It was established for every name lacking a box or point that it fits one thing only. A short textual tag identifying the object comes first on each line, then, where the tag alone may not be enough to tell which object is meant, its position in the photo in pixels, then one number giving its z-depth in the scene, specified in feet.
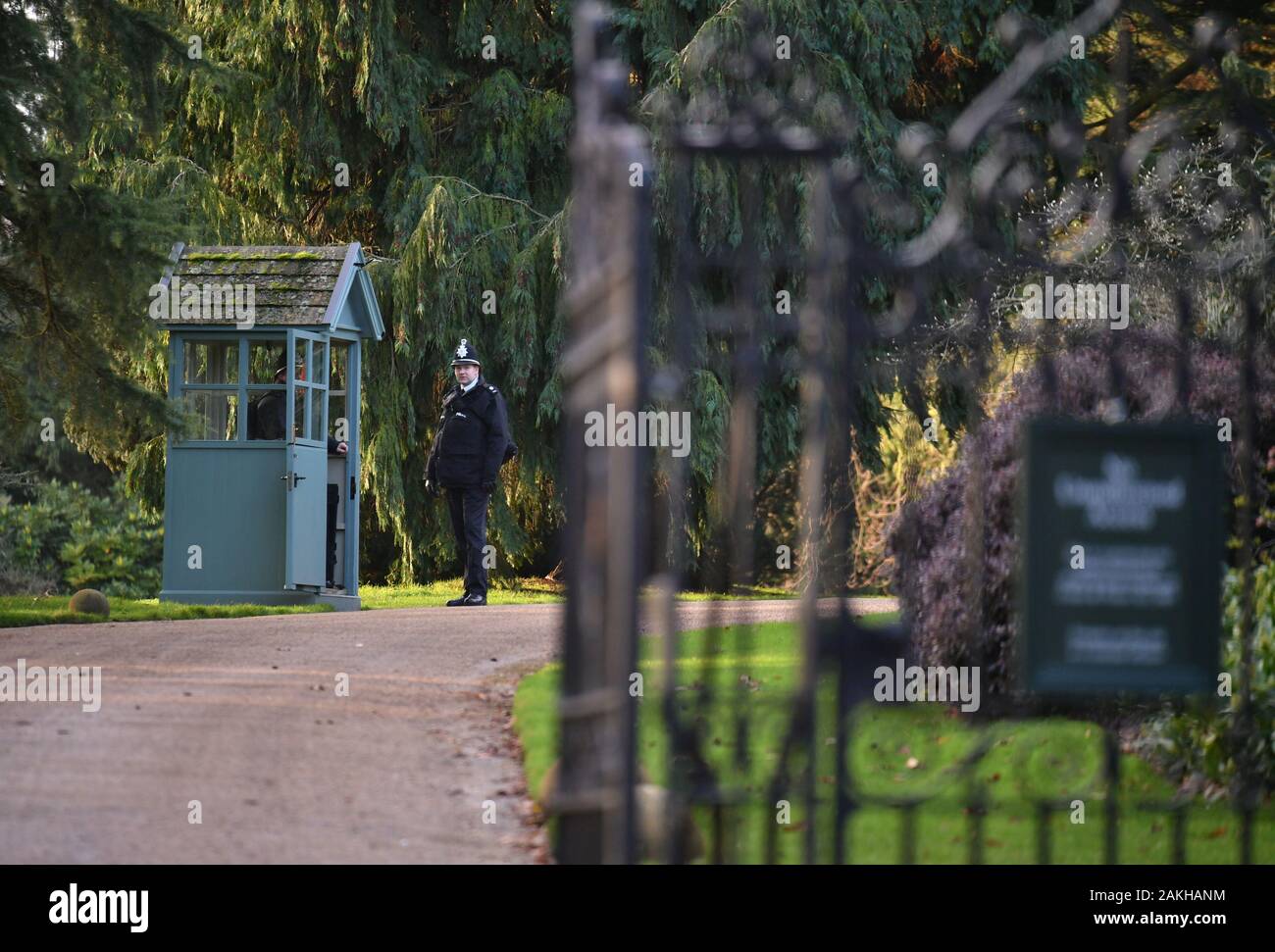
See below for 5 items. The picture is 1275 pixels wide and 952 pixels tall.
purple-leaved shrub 54.24
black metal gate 26.78
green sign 30.63
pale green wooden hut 92.02
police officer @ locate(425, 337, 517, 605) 93.45
